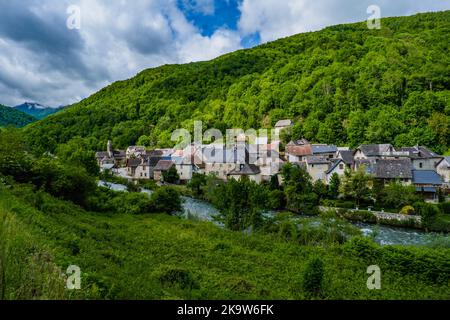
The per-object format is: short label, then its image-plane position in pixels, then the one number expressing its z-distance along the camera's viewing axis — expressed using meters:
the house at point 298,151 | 54.97
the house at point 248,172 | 44.78
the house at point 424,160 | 43.88
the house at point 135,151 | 76.75
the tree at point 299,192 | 32.34
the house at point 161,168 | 52.00
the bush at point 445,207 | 30.27
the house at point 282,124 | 75.12
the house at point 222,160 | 51.32
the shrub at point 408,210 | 29.19
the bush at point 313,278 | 10.10
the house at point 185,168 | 51.88
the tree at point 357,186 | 33.59
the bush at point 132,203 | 25.91
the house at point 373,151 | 49.25
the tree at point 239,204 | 22.30
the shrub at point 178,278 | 9.57
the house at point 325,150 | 55.78
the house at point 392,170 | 36.62
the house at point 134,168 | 57.34
